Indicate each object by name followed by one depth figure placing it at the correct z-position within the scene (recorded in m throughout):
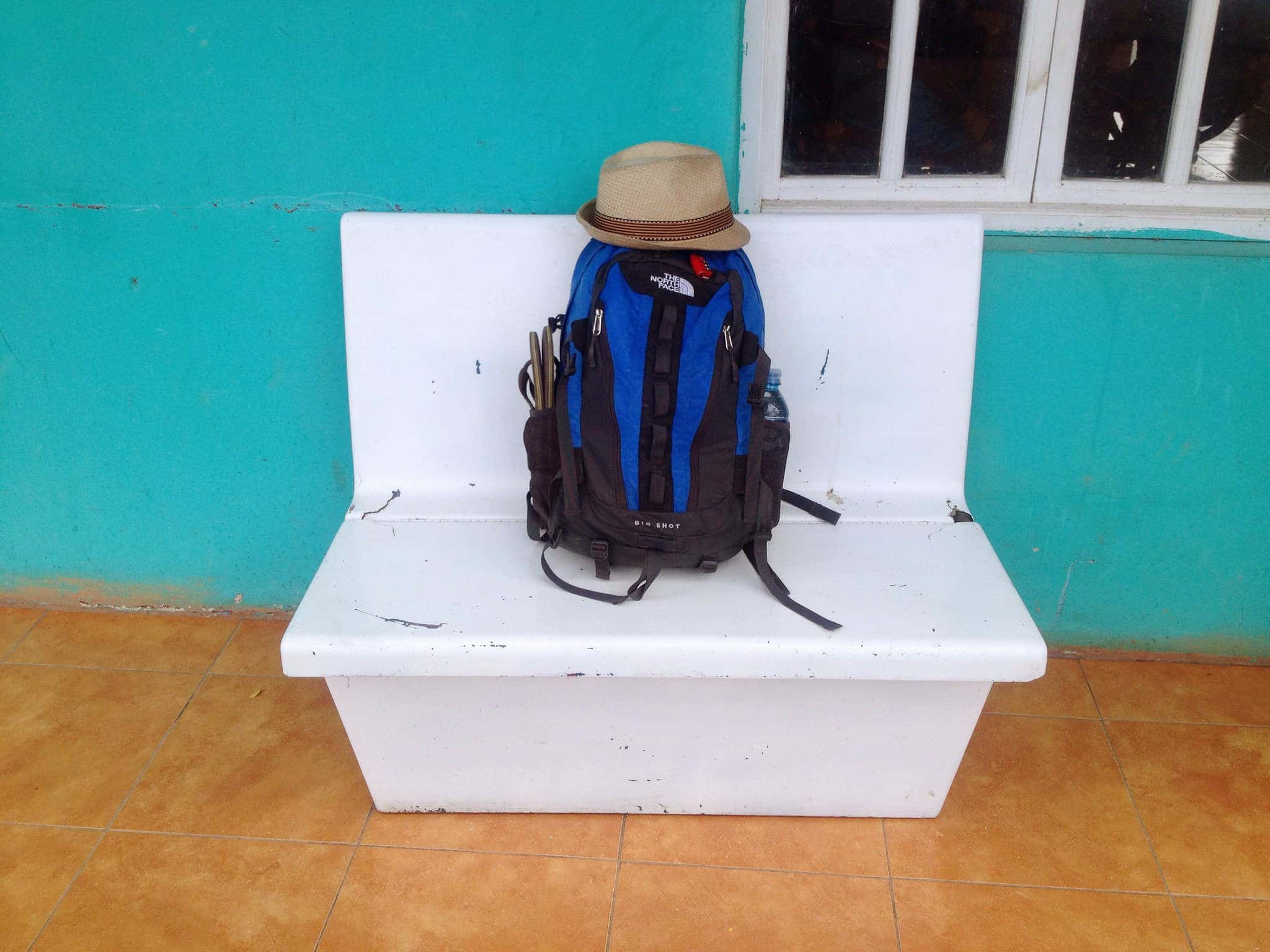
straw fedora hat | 1.72
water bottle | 1.88
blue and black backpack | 1.71
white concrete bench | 1.66
